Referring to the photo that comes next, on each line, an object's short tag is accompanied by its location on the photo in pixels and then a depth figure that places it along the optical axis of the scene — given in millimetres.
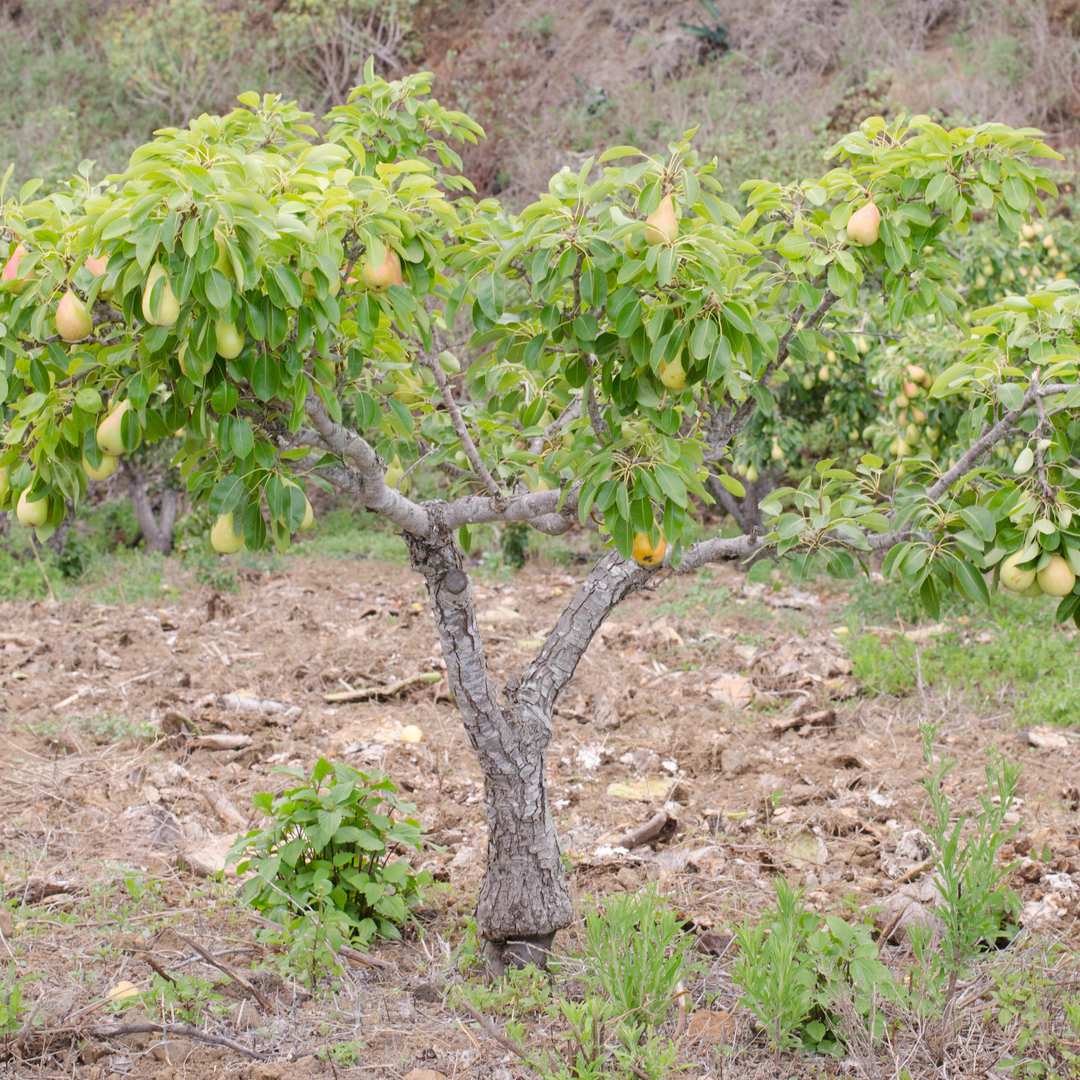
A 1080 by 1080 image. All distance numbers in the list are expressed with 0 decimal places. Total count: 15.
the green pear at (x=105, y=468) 3678
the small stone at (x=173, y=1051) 4207
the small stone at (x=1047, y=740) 7898
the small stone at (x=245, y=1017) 4480
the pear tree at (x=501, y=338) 3125
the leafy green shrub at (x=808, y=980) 4023
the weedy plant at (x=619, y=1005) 3857
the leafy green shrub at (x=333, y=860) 4961
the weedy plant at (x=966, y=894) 3857
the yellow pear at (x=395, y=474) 5082
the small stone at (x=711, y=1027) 4320
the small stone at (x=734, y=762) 7863
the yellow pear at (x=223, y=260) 2828
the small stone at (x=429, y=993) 4809
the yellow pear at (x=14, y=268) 3275
